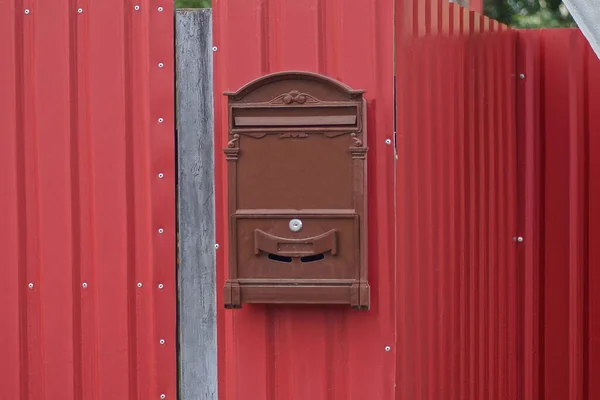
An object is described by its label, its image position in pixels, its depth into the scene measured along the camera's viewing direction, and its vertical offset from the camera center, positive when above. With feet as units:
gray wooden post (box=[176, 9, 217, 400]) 13.02 -0.07
